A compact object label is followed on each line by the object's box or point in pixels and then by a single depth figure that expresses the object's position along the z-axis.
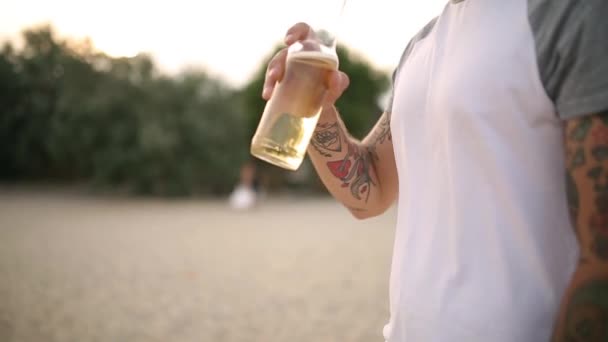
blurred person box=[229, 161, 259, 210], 14.74
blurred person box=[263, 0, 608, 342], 0.78
